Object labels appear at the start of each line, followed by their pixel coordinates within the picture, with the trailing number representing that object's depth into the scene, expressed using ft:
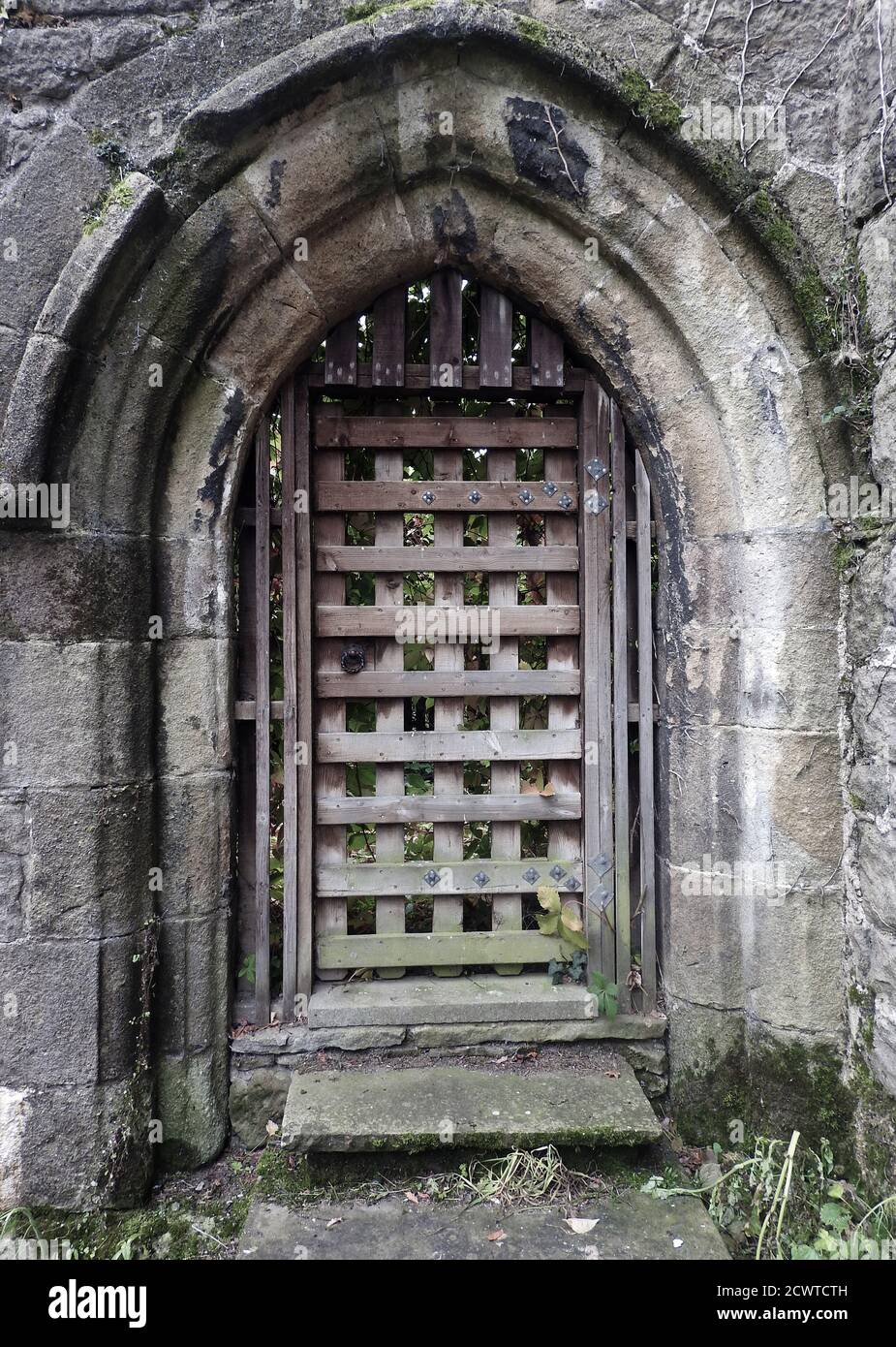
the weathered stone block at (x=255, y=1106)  7.50
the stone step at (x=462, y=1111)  6.69
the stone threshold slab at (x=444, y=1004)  7.72
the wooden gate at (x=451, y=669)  7.91
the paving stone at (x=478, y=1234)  6.03
